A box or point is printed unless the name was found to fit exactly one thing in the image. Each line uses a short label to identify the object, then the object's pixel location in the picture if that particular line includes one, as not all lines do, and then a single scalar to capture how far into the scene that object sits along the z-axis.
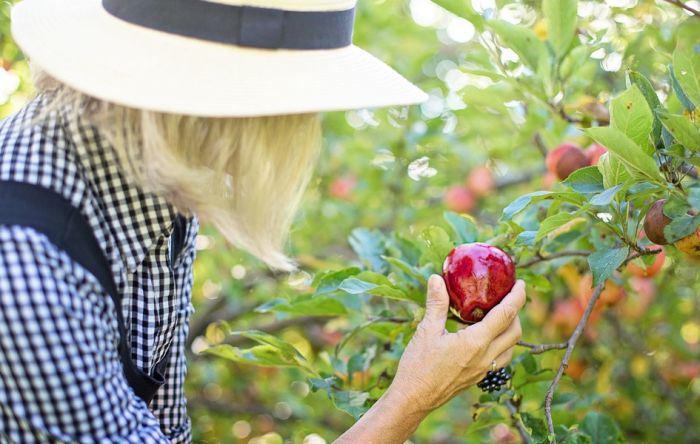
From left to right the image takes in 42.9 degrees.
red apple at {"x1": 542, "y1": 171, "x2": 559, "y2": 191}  1.83
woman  1.00
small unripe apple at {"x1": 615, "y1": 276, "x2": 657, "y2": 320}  2.31
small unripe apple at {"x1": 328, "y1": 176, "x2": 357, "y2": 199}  2.88
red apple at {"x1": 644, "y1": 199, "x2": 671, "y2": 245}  1.16
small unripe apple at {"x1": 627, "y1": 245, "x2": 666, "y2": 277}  1.38
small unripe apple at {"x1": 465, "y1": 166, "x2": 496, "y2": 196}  2.69
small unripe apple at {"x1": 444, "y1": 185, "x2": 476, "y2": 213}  2.64
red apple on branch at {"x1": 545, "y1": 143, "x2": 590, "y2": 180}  1.57
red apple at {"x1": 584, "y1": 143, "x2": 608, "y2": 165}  1.55
